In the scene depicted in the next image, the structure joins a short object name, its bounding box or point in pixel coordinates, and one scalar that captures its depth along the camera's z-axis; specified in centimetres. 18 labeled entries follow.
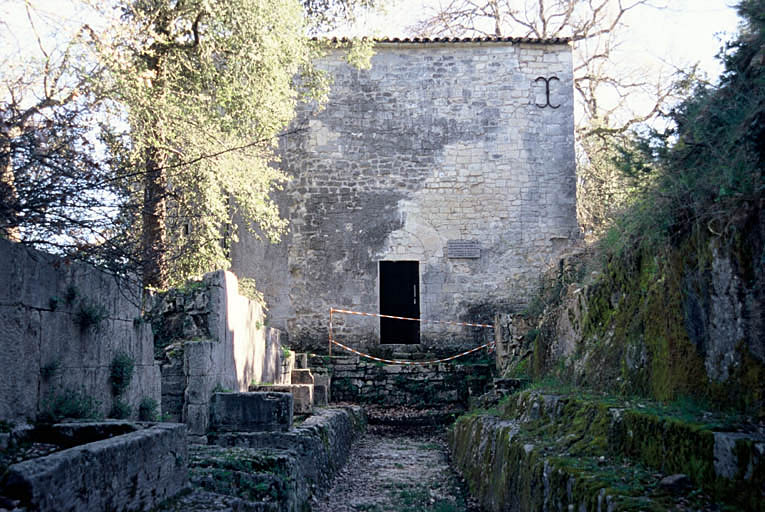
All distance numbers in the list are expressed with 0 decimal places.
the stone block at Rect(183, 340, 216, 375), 731
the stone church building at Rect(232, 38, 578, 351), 1639
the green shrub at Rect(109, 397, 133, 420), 540
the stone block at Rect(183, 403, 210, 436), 718
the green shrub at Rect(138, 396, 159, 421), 590
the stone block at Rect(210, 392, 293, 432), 705
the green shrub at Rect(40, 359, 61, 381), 447
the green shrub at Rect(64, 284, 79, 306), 473
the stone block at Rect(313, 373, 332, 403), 1313
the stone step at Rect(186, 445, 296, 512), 441
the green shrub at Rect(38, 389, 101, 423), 445
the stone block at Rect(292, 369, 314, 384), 1254
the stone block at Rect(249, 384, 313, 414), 947
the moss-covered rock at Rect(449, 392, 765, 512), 294
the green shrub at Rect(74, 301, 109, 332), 490
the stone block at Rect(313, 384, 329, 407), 1270
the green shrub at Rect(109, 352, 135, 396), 543
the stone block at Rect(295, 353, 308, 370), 1425
